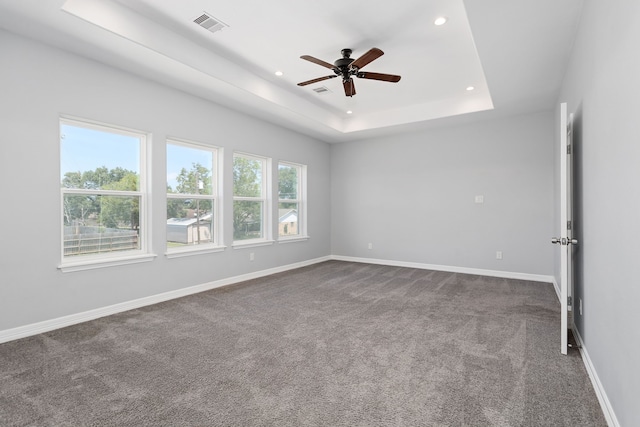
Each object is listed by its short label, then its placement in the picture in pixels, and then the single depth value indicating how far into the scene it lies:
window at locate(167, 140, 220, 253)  4.35
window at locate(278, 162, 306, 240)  6.18
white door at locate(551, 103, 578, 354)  2.47
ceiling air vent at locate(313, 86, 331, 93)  4.73
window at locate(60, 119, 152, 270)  3.37
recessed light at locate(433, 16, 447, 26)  2.98
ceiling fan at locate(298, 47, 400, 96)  3.31
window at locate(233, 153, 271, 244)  5.25
